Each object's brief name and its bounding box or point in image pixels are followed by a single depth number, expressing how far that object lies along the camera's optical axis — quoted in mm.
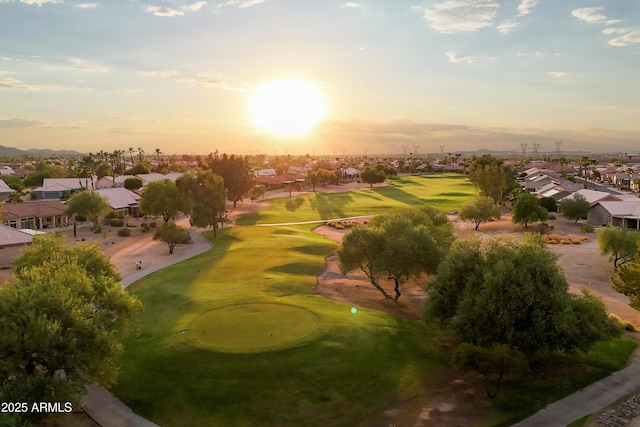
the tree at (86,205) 84188
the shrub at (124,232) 81875
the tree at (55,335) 22078
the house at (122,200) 99125
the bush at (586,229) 82056
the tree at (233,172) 111500
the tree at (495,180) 104625
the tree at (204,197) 78312
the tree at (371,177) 174375
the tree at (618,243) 54906
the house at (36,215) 83000
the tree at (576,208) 90875
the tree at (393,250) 41750
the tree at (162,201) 87688
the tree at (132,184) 129750
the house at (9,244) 58281
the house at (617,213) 82500
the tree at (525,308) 28891
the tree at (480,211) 86625
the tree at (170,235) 69000
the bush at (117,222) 91150
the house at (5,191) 116625
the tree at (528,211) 84312
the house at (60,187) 119938
